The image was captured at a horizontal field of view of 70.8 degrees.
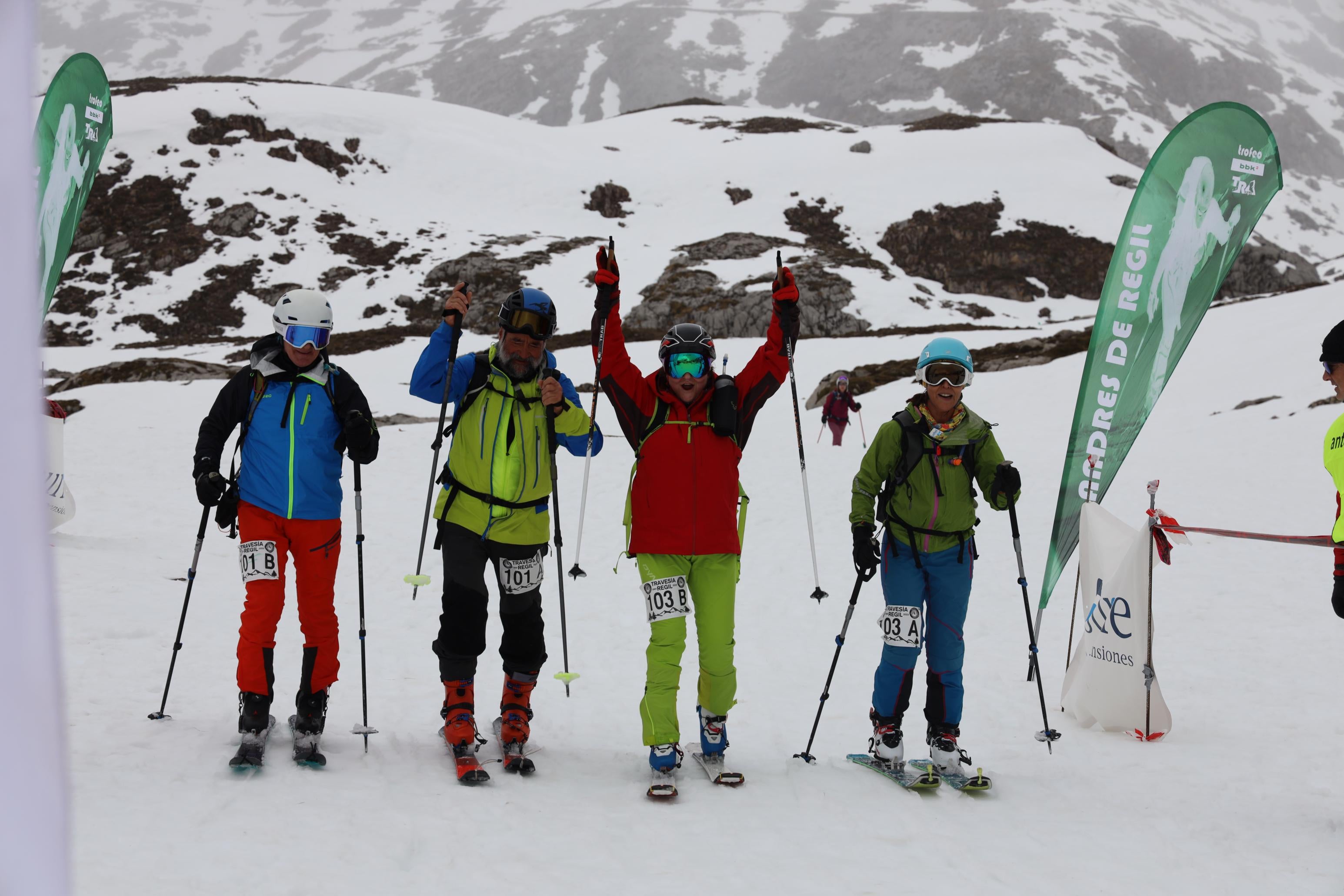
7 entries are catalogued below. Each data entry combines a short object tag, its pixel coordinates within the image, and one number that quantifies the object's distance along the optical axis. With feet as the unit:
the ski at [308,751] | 16.10
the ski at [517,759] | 16.84
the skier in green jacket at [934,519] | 17.34
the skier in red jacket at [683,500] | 16.61
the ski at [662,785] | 15.92
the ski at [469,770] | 15.99
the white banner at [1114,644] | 20.51
